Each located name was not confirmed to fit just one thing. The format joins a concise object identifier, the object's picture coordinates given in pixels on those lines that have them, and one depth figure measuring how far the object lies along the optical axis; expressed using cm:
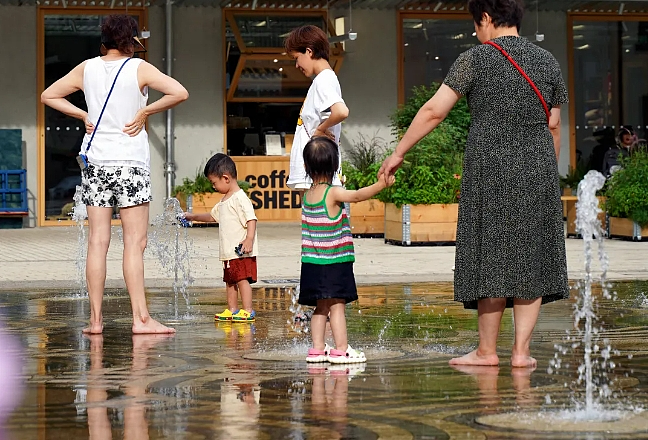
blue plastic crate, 2109
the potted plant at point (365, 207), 1706
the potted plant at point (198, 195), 2056
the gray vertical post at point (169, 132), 2188
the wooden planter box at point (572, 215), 1706
